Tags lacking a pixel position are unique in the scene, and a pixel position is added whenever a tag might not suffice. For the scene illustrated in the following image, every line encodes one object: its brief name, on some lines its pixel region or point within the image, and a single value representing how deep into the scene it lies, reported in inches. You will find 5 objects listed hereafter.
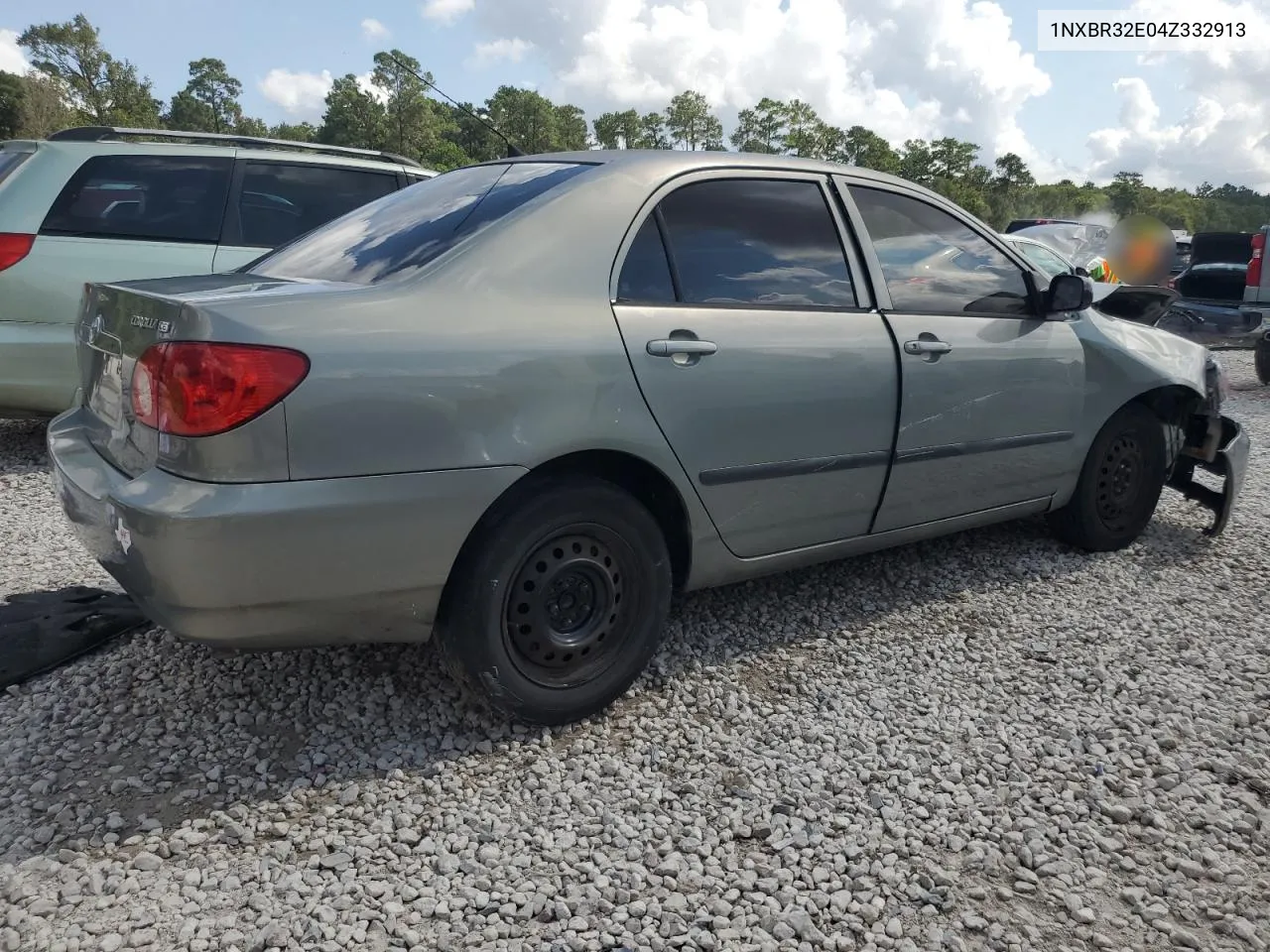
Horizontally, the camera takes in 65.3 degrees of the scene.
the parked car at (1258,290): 441.1
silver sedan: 90.9
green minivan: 205.6
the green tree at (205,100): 3085.6
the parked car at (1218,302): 449.7
